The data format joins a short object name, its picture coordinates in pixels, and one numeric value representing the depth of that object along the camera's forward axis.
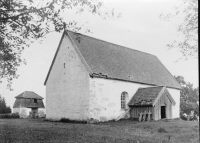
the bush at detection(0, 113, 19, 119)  32.69
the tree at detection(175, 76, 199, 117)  46.25
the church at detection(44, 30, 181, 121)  21.55
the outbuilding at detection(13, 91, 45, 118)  42.86
